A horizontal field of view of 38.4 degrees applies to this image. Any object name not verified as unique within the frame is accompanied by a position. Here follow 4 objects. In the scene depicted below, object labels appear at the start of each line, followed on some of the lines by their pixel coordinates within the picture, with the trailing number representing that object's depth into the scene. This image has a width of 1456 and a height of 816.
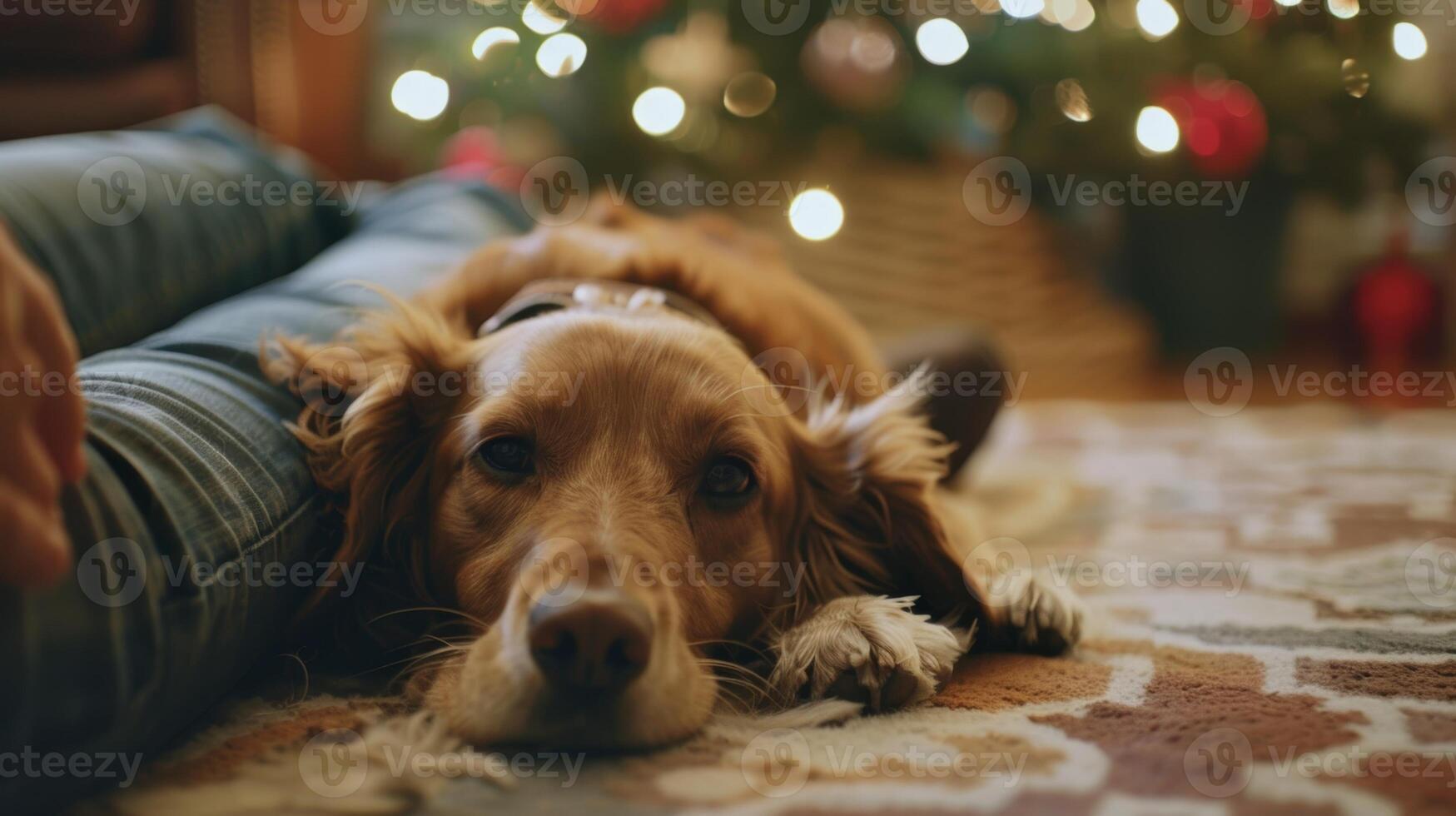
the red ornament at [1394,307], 1.70
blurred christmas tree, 1.30
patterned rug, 0.52
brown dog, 0.56
